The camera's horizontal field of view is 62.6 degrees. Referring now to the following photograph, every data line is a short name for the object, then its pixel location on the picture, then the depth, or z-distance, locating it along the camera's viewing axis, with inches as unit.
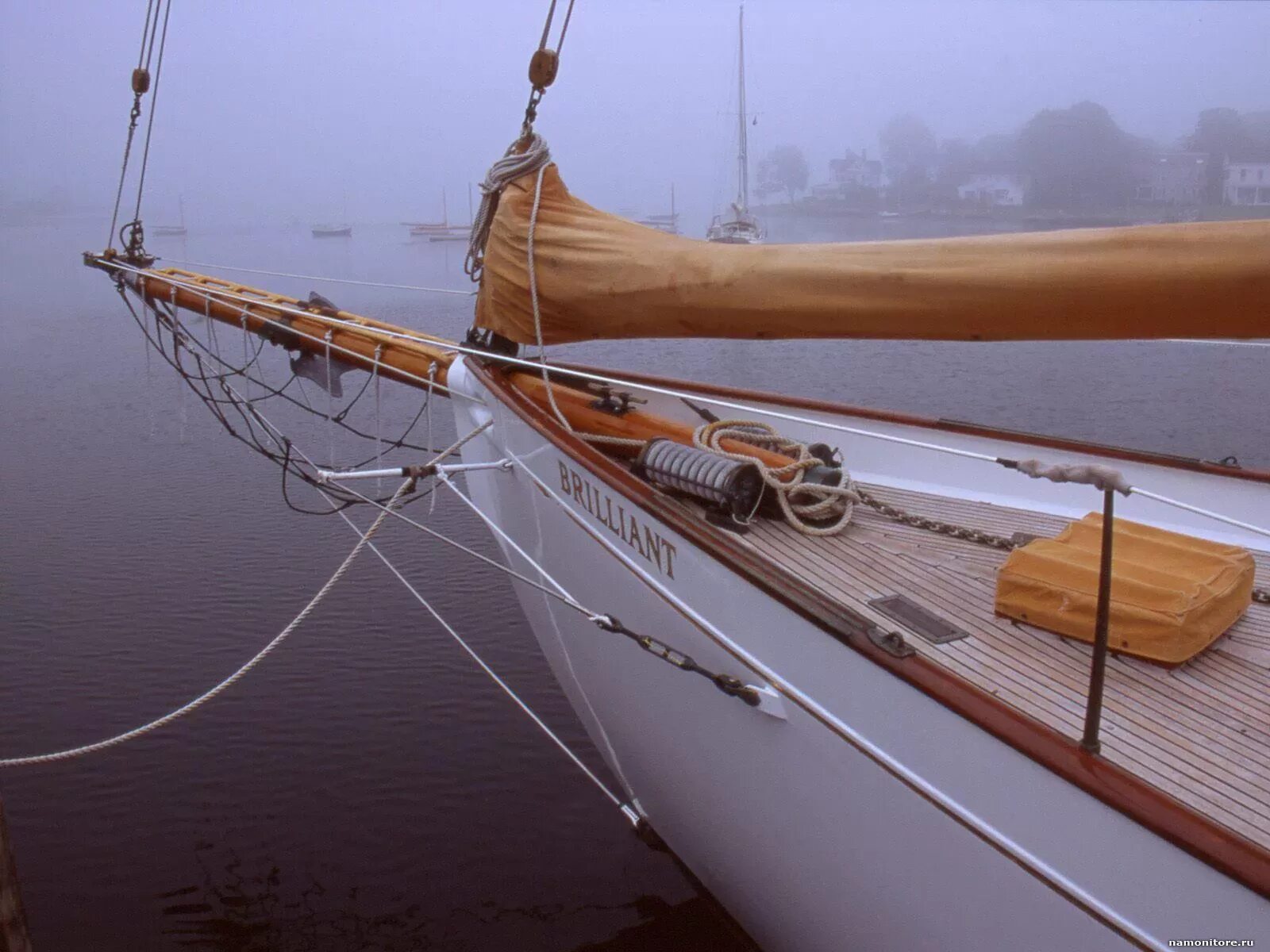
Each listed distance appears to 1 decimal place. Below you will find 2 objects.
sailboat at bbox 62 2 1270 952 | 109.0
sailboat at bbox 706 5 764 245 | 1407.5
